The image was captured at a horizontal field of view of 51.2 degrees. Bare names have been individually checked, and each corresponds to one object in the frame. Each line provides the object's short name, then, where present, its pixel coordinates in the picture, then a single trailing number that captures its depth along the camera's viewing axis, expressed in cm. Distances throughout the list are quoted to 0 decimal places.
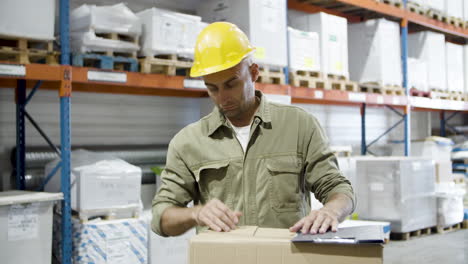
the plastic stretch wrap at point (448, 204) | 827
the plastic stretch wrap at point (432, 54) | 937
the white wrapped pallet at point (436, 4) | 959
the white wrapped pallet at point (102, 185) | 493
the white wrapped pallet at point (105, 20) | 496
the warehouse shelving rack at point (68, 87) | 482
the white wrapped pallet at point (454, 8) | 1005
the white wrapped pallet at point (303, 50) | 683
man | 223
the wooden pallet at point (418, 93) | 927
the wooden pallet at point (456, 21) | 1016
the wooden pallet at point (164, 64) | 537
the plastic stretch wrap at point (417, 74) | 907
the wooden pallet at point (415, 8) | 915
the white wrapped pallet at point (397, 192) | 757
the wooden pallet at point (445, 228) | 841
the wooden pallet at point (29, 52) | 458
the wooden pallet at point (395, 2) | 862
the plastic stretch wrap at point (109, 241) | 495
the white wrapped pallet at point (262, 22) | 609
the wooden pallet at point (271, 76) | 648
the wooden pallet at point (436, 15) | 962
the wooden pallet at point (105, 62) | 498
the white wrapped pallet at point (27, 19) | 441
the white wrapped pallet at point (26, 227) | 433
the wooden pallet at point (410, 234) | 775
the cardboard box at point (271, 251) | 159
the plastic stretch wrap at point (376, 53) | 814
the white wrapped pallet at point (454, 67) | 977
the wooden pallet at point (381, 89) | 830
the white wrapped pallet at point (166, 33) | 529
